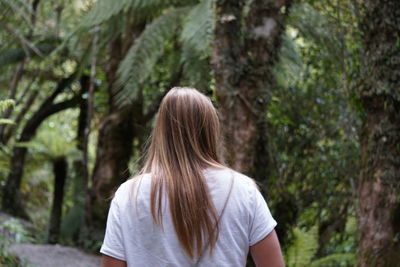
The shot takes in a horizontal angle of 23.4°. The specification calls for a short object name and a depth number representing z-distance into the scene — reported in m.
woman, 2.52
